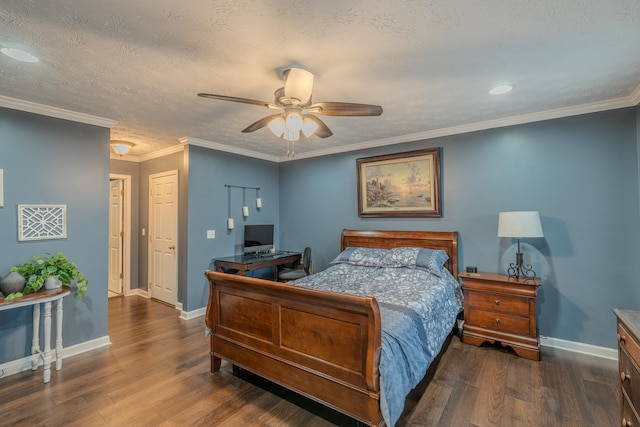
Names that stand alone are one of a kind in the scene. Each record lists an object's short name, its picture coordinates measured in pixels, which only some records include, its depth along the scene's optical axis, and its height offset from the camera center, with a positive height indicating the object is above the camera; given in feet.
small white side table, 7.93 -3.01
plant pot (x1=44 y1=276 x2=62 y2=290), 8.80 -1.93
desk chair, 14.30 -2.82
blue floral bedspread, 5.77 -2.60
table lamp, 9.33 -0.36
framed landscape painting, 12.43 +1.41
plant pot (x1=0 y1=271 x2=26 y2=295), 7.99 -1.78
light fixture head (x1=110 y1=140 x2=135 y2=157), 13.01 +3.26
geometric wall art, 8.95 -0.08
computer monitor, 14.98 -1.13
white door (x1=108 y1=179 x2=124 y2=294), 16.85 -0.86
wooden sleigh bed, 5.64 -2.85
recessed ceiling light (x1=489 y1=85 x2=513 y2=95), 8.20 +3.59
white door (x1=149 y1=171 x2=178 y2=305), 14.48 -0.93
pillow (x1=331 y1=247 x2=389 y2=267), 12.35 -1.79
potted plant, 8.44 -1.59
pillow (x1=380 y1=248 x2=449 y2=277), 11.03 -1.73
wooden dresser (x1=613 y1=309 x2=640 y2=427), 4.23 -2.36
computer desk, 13.24 -2.17
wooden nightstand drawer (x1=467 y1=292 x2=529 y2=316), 9.41 -2.99
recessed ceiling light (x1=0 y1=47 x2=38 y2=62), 6.16 +3.60
